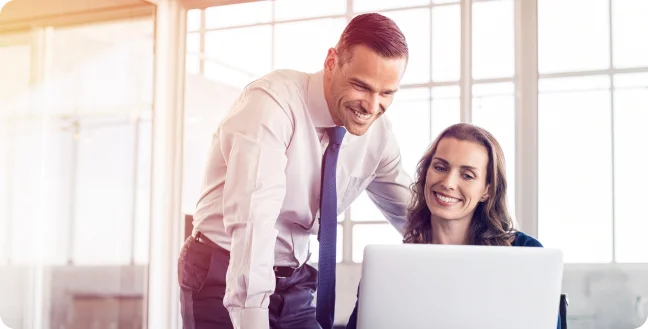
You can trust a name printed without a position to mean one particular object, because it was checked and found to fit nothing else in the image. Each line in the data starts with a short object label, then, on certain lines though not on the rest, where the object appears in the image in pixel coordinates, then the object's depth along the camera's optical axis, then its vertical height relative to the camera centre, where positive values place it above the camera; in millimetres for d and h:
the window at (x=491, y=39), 3773 +783
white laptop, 1340 -163
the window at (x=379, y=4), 4148 +1048
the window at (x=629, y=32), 3607 +790
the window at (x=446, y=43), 3932 +796
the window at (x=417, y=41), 4066 +824
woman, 2270 +9
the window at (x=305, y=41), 4348 +882
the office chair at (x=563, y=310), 2008 -297
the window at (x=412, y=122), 4074 +396
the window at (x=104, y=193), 4359 -13
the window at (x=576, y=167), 3650 +149
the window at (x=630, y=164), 3586 +165
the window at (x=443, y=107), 3955 +467
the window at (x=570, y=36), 3678 +781
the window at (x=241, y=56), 4547 +821
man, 1745 +39
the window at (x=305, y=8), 4328 +1069
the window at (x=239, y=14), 4539 +1070
